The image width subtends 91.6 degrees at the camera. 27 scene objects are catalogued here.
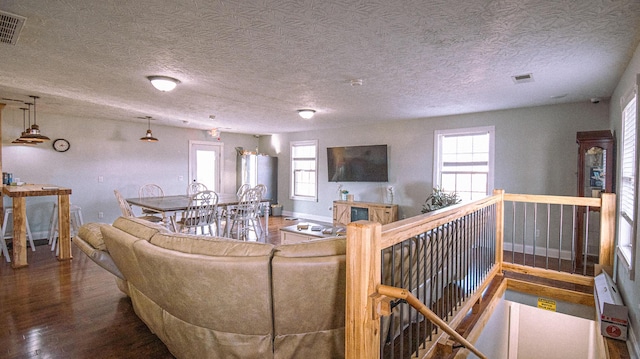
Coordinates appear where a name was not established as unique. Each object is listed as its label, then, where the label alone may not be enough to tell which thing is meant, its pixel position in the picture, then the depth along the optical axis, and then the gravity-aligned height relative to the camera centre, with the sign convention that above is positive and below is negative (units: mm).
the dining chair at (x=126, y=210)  4543 -568
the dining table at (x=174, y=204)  4367 -471
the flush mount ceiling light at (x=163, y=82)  3332 +976
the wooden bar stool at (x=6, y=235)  4320 -994
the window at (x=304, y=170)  7934 +95
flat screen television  6523 +233
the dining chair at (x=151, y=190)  6617 -391
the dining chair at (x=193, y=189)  7000 -386
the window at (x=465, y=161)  5305 +244
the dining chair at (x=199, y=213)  4578 -606
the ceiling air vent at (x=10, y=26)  2064 +1015
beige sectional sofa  1632 -668
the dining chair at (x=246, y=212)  5375 -687
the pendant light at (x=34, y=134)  4320 +527
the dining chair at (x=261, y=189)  5553 -281
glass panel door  7793 +247
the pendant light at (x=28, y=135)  4398 +514
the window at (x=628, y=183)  2498 -59
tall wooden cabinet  3594 +163
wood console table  6230 -783
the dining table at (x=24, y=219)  4012 -642
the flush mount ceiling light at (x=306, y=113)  5109 +1003
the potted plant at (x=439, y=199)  5266 -413
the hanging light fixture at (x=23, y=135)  4885 +535
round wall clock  5809 +506
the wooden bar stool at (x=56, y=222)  5113 -889
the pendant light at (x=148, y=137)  5566 +636
